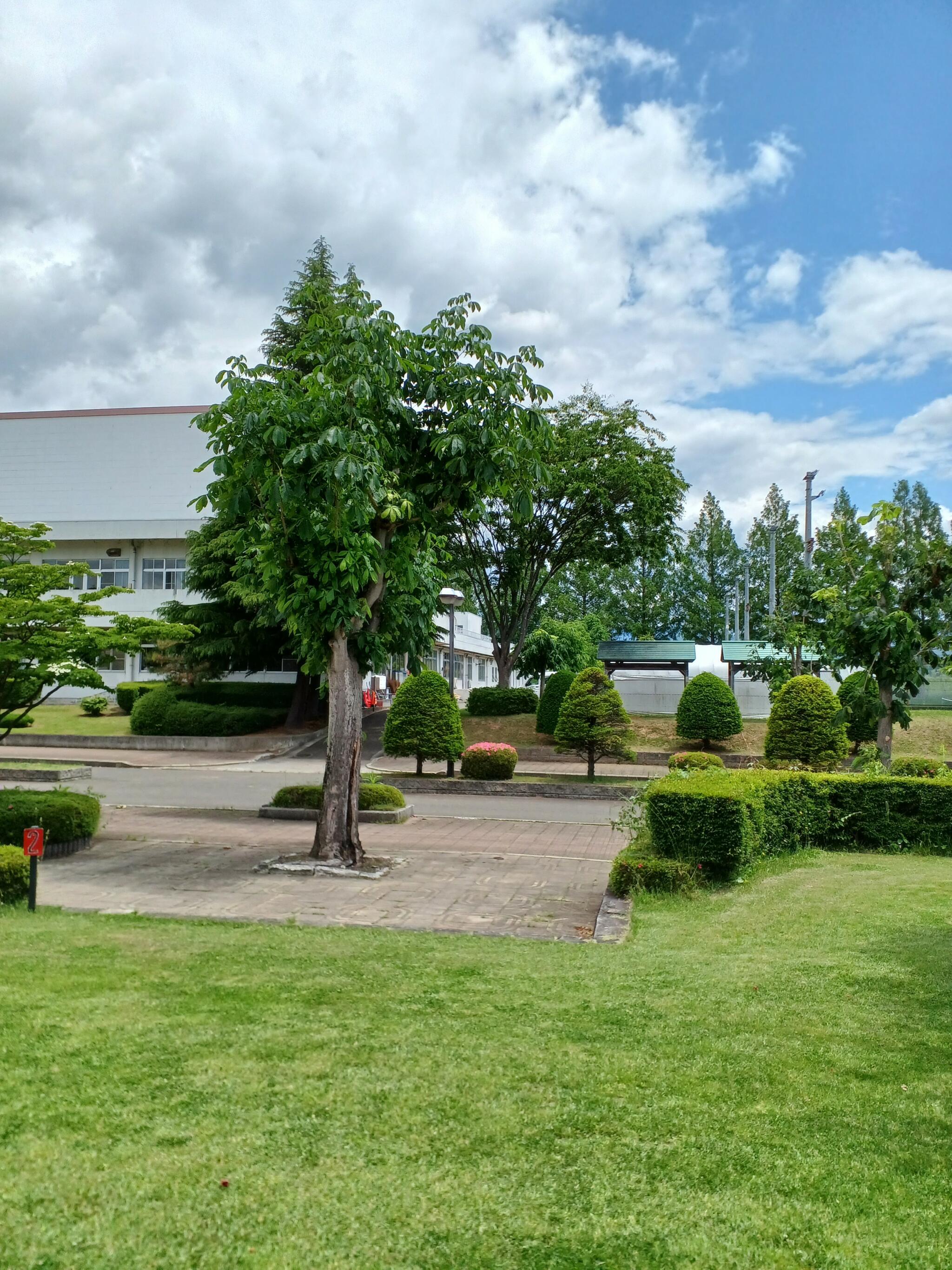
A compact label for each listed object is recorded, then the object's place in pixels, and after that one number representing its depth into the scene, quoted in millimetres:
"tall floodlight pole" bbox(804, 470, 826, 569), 32531
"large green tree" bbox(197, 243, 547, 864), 10102
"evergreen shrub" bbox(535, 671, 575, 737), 31062
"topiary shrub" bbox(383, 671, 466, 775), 22406
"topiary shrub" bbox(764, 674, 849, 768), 22766
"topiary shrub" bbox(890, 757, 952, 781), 14810
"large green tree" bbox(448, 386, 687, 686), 31750
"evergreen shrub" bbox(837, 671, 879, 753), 15773
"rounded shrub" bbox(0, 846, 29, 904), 8203
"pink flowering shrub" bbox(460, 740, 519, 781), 22391
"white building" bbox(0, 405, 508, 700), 43625
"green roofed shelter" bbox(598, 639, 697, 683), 38969
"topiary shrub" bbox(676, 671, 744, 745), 29000
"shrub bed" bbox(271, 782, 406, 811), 15656
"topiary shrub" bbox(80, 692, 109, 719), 35000
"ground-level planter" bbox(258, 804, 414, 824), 15414
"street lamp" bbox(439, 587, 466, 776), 23125
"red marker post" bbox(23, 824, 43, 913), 7609
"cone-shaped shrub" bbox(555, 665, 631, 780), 22984
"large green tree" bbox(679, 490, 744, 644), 68250
